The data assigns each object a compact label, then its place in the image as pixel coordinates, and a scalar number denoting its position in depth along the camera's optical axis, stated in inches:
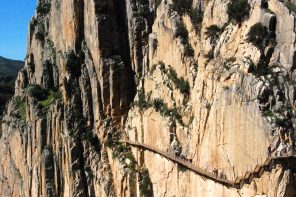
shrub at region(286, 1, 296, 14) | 1429.6
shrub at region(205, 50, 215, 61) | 1624.8
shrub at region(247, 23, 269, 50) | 1453.0
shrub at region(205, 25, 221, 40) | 1636.3
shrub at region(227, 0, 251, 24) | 1540.4
